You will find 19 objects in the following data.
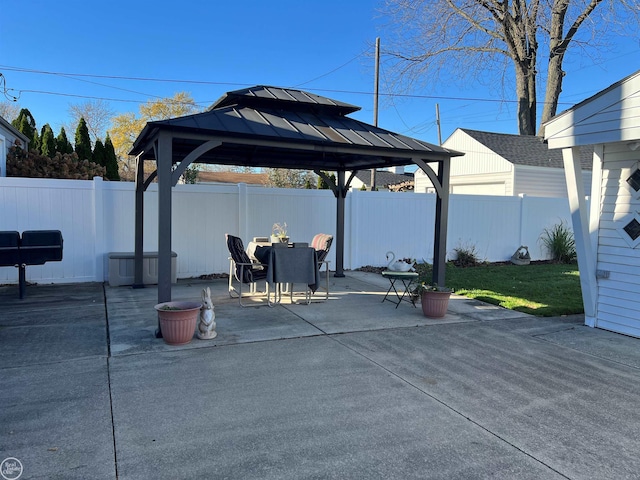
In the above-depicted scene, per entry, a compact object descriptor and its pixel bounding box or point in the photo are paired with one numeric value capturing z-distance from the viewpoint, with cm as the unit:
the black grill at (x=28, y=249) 616
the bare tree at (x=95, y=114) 3253
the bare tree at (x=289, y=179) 2278
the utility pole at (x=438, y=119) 3016
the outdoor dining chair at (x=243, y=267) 629
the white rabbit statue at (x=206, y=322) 467
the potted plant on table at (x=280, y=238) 696
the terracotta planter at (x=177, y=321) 434
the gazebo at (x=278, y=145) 479
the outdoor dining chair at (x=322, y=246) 681
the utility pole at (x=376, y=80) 1712
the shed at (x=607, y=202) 479
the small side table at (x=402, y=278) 595
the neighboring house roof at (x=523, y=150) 1566
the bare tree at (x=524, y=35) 1506
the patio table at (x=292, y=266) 607
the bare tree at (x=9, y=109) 2875
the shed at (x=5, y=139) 917
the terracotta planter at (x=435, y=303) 563
